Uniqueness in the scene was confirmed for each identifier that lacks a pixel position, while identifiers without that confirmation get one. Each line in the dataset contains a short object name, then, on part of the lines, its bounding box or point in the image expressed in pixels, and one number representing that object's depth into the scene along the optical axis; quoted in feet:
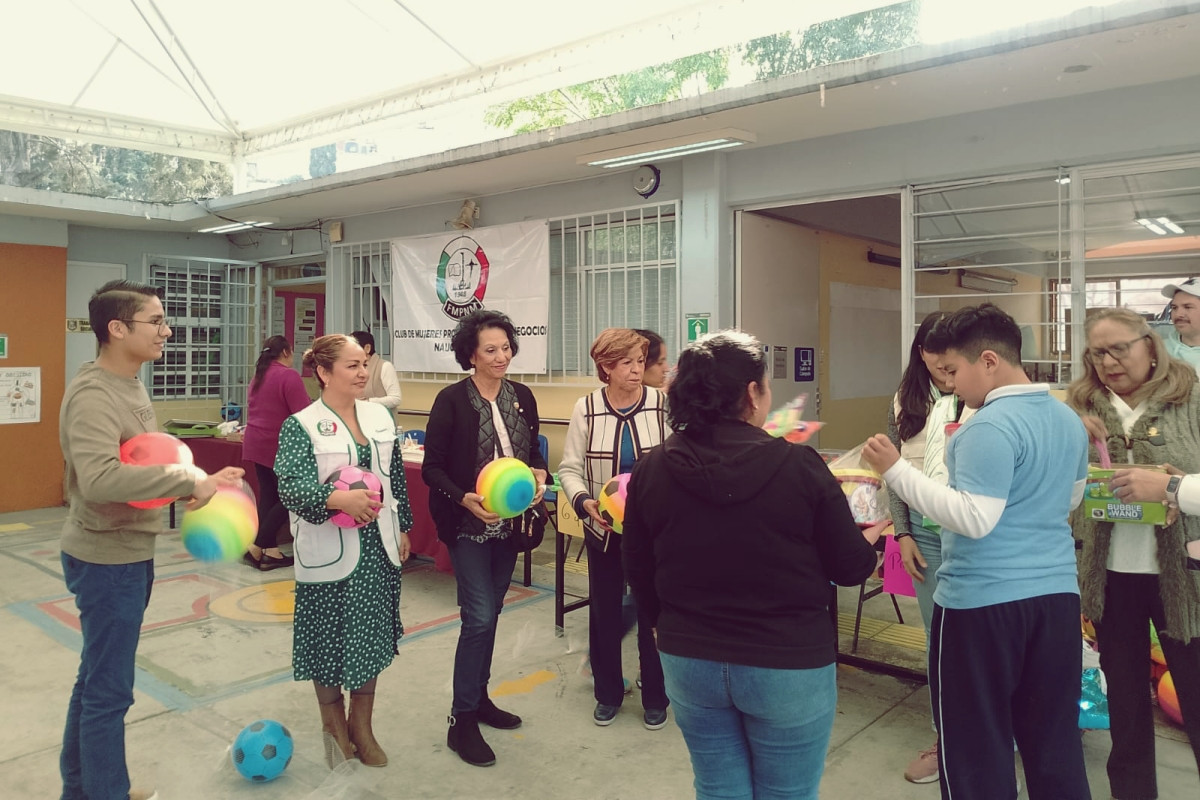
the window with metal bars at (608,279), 19.65
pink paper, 11.64
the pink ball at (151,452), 7.89
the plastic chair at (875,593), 11.82
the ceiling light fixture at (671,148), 16.48
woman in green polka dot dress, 8.95
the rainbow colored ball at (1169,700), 10.87
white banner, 21.40
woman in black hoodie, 5.47
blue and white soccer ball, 9.37
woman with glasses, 8.30
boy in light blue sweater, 6.33
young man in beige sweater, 7.59
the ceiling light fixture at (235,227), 27.89
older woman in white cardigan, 10.41
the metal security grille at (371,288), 26.02
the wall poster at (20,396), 26.50
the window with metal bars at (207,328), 30.09
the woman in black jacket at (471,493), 9.93
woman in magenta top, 18.61
